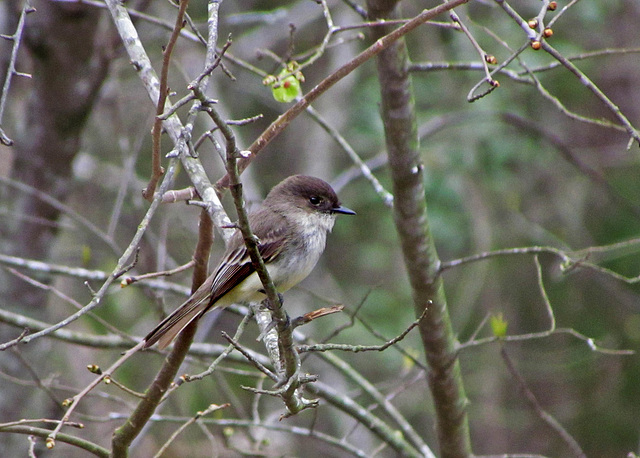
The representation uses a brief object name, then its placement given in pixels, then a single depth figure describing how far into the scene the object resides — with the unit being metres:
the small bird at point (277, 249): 7.65
